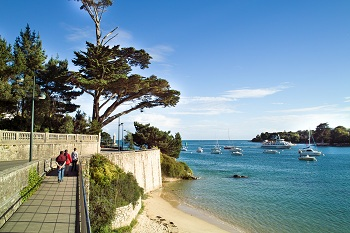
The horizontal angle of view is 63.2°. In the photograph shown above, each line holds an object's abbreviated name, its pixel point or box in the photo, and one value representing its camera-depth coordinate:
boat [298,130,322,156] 99.00
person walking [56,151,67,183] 15.40
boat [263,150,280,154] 119.07
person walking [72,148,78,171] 18.58
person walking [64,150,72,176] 16.65
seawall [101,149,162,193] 28.69
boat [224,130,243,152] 127.71
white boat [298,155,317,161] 87.56
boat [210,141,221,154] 129.93
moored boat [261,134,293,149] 145.07
